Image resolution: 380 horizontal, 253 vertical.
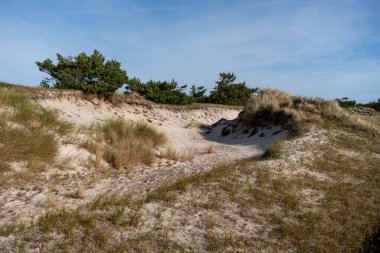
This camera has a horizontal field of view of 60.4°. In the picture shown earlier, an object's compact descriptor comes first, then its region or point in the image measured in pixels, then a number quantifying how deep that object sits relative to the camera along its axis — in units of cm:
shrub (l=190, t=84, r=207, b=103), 3088
